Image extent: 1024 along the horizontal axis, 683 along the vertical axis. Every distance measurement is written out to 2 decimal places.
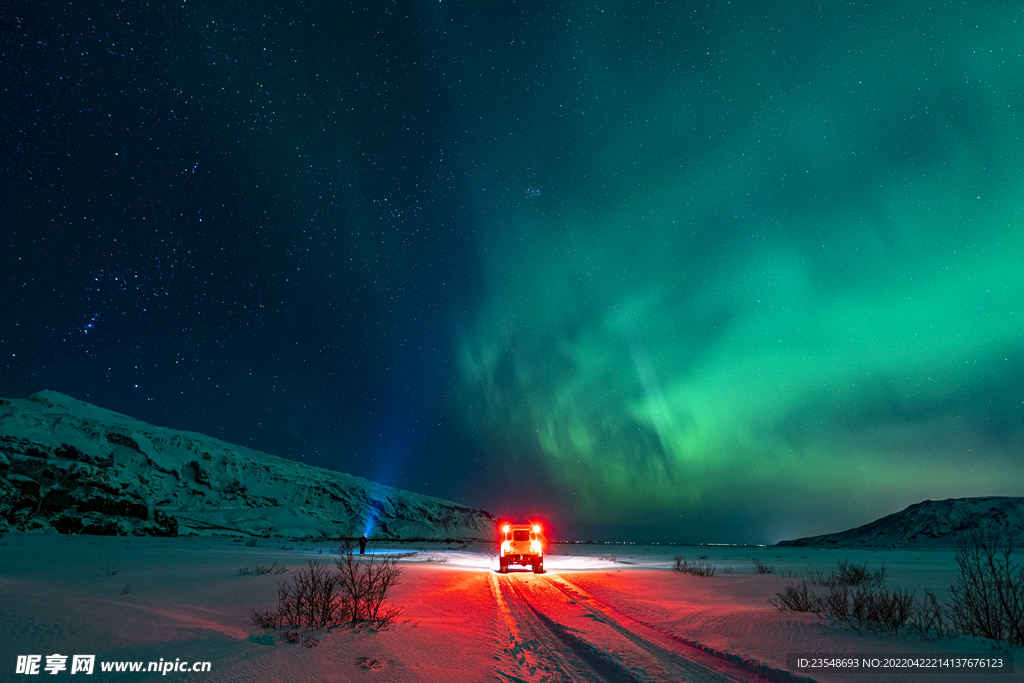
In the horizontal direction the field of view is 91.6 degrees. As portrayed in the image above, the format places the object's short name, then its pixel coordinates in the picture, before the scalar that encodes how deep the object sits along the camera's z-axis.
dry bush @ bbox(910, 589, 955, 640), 7.79
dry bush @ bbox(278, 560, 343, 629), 8.41
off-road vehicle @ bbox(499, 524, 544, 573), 24.56
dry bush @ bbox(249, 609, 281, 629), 8.30
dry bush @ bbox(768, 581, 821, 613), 10.82
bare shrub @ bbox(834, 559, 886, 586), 15.95
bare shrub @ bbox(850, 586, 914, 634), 8.55
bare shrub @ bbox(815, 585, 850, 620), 9.71
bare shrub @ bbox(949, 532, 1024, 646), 7.31
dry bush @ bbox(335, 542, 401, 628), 8.81
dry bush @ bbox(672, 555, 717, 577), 23.36
